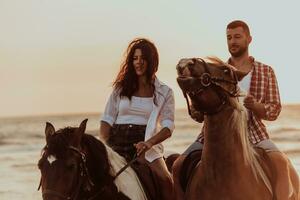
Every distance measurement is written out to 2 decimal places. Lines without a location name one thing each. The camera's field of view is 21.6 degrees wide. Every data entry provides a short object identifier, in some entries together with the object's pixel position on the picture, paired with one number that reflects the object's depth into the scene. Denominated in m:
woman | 6.92
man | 6.69
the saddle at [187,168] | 6.53
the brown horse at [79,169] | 5.55
